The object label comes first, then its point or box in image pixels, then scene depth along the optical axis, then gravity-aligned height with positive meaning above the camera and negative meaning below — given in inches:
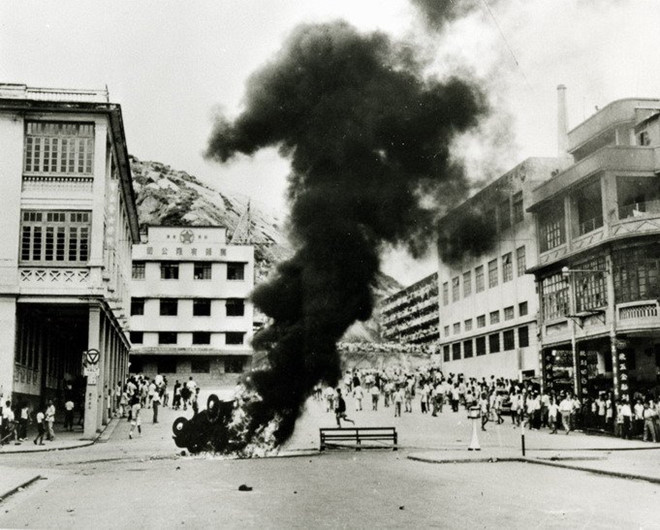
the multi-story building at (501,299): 1436.5 +181.0
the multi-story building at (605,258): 1298.0 +192.4
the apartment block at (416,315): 3735.2 +265.0
